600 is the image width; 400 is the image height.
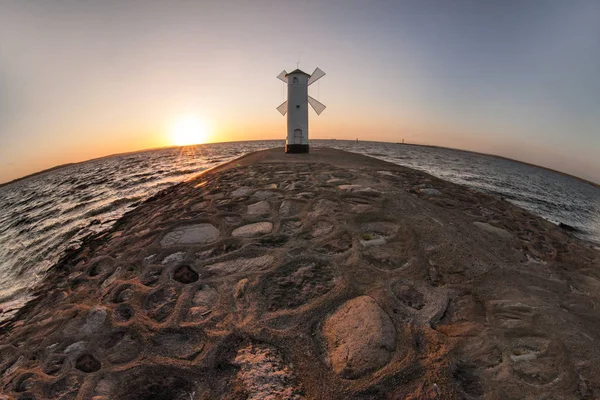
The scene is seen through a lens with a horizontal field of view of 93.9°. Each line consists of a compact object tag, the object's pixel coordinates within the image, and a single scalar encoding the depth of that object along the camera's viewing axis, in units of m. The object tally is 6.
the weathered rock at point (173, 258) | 3.93
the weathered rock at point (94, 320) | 2.95
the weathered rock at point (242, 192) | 6.14
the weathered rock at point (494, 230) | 4.74
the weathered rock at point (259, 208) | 5.28
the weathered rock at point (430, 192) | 6.38
